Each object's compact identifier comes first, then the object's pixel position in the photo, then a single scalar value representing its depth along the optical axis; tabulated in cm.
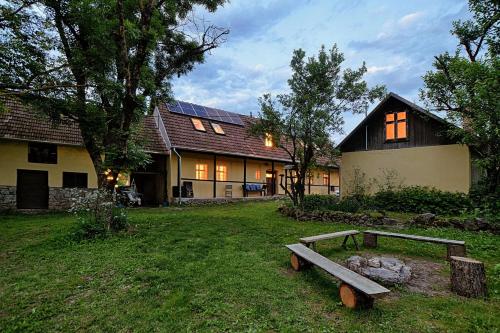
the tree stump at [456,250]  538
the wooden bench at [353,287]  314
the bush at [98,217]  719
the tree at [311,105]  1095
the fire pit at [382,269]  429
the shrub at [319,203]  1100
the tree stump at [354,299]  337
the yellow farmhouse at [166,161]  1300
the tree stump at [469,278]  379
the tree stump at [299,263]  481
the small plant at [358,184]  1318
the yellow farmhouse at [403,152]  1117
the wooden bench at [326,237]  559
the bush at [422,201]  1020
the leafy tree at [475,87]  854
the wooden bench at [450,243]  538
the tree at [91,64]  820
